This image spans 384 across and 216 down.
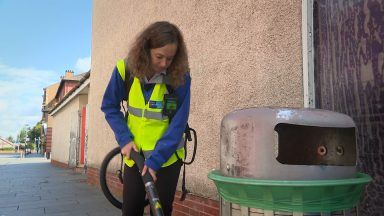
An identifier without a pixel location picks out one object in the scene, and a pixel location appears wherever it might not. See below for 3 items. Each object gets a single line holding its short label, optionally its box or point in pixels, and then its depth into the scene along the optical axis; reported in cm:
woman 238
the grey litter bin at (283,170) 159
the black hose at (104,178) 300
